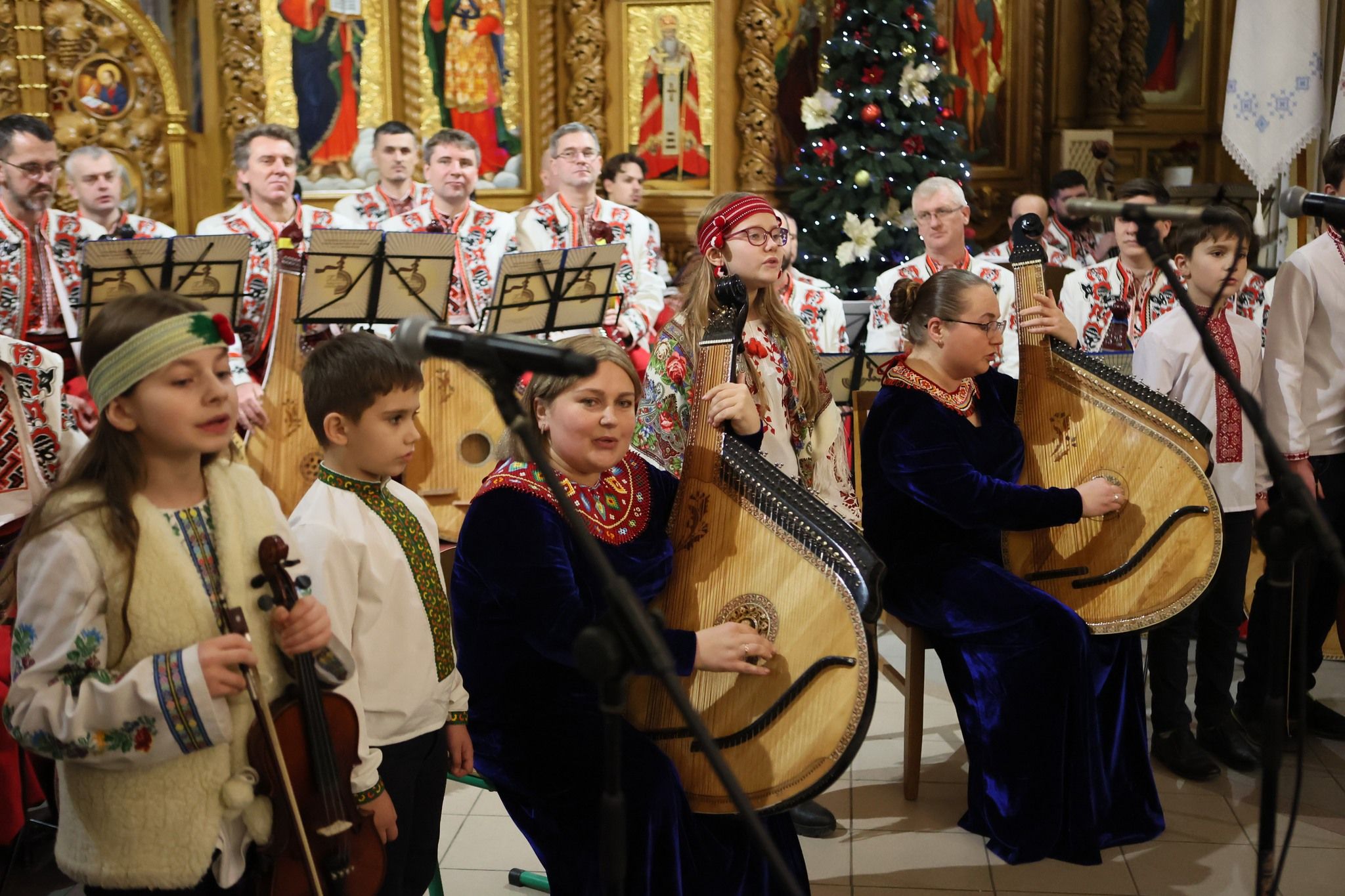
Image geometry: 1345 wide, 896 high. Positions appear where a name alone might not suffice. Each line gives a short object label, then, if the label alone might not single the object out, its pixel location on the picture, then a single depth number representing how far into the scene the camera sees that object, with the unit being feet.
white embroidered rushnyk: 22.79
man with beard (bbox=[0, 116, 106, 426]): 17.87
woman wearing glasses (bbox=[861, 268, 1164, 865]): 10.63
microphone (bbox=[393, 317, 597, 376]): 4.95
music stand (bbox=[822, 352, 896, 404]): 15.31
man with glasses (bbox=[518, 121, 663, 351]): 22.74
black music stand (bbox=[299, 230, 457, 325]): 14.79
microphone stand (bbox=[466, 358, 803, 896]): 4.99
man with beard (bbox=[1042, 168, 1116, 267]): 24.70
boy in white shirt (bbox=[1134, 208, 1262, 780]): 12.60
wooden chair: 11.81
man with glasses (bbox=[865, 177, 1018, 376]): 17.17
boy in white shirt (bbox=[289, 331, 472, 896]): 7.47
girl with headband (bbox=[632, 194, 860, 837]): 10.62
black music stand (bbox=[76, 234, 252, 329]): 14.19
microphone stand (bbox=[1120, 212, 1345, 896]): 6.37
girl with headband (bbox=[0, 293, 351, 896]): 6.03
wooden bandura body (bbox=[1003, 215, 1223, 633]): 10.61
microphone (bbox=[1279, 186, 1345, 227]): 7.64
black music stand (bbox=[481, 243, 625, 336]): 15.96
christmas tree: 26.11
